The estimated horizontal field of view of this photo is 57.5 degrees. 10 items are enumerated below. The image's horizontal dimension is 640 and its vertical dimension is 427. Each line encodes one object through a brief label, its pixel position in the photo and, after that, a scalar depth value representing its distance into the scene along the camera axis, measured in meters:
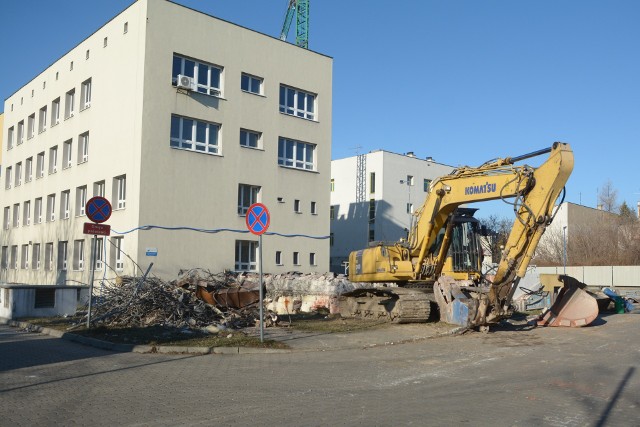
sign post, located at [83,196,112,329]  14.42
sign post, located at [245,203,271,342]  12.63
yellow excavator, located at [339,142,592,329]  14.06
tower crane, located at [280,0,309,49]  50.12
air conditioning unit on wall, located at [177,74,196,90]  26.38
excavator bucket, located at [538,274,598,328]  16.50
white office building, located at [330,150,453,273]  50.25
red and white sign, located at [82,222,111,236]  14.47
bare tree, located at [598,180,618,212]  68.06
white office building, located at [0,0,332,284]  26.05
